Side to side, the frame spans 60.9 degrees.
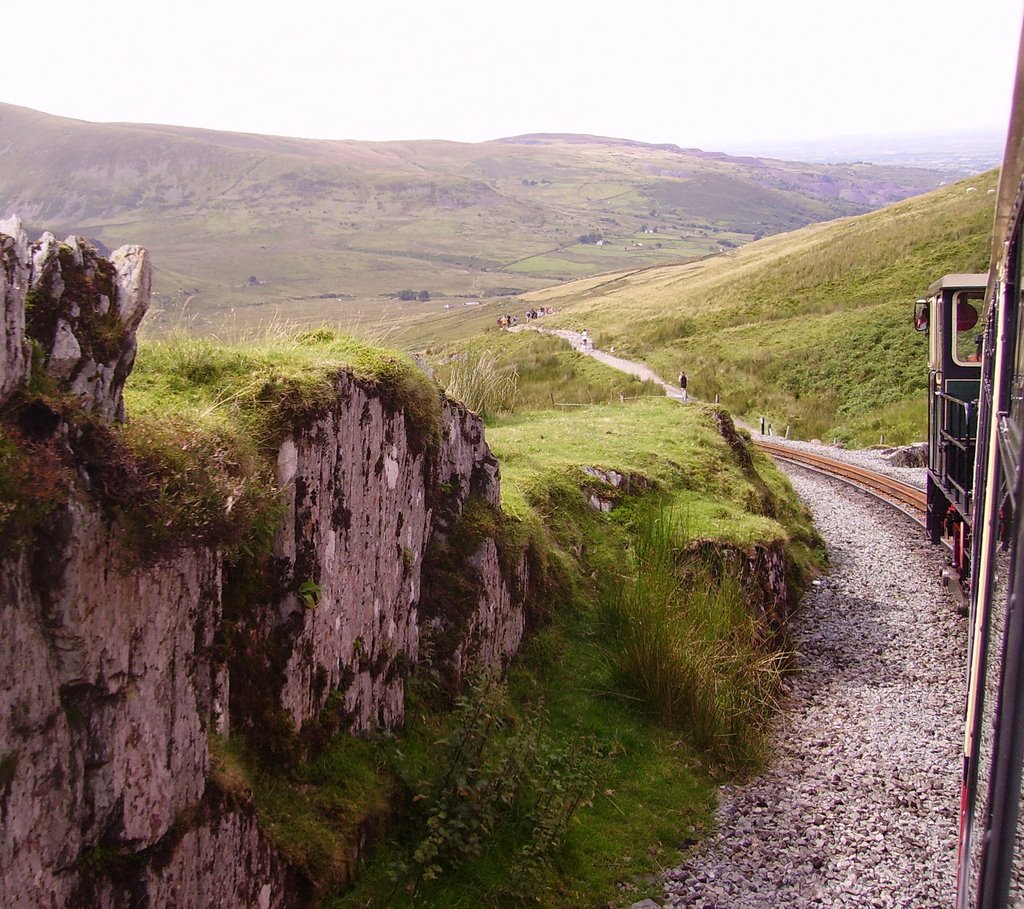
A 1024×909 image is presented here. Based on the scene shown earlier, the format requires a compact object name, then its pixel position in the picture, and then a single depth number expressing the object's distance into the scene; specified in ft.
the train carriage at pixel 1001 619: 10.31
